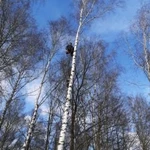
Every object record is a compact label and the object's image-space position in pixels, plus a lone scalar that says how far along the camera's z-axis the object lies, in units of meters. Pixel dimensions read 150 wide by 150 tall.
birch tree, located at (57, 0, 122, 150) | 7.94
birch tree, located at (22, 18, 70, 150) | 13.77
